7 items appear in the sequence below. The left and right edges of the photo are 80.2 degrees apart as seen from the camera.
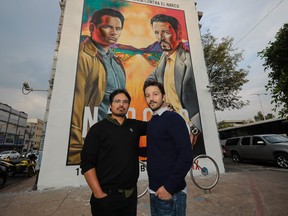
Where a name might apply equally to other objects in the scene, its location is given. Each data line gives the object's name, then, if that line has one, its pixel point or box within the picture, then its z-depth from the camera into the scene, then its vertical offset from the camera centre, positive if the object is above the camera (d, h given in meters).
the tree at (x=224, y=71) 15.26 +6.40
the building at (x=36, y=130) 54.17 +7.63
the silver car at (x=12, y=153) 20.80 -0.36
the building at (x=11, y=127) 36.53 +5.29
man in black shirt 1.66 -0.18
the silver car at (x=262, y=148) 9.00 -0.38
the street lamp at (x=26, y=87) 8.25 +2.97
